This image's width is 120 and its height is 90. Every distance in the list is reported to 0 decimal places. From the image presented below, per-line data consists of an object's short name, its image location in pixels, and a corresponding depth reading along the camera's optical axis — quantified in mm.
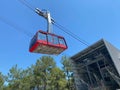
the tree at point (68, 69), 41716
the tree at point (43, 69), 41719
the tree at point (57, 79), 40469
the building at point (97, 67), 31673
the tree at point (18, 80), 36759
